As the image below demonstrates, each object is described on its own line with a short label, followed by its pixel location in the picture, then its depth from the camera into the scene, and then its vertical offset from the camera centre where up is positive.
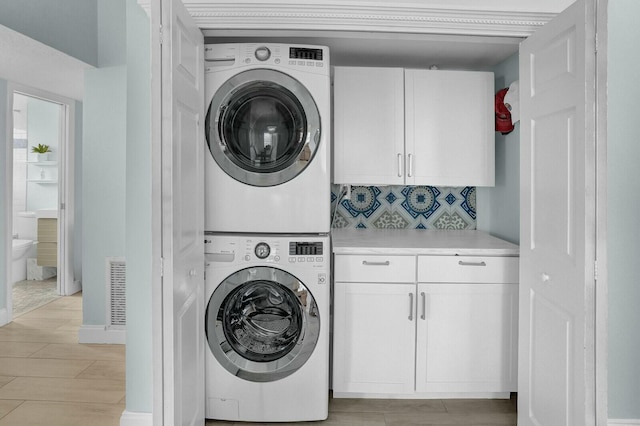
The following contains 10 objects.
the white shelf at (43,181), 5.69 +0.34
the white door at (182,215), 1.62 -0.02
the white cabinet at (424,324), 2.50 -0.60
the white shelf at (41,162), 5.48 +0.54
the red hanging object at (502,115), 2.81 +0.57
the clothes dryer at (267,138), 2.30 +0.35
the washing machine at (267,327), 2.33 -0.58
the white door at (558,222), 1.65 -0.04
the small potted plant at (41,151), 5.53 +0.68
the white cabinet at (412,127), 2.79 +0.50
